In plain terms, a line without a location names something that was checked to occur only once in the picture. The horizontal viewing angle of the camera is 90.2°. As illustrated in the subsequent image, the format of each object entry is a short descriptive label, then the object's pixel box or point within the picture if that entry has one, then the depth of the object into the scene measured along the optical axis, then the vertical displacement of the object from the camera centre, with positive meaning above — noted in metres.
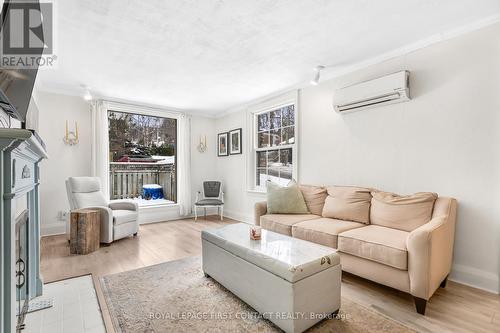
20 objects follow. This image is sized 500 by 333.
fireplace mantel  0.98 -0.14
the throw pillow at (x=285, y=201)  3.36 -0.47
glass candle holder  2.18 -0.59
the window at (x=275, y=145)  4.21 +0.39
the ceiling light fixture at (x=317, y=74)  3.24 +1.21
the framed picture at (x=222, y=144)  5.59 +0.52
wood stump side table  3.16 -0.83
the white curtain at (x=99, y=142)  4.34 +0.46
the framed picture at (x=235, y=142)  5.20 +0.54
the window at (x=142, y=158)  5.01 +0.21
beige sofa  1.87 -0.64
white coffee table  1.61 -0.79
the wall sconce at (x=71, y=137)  4.15 +0.52
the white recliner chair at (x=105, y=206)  3.50 -0.60
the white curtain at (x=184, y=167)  5.36 +0.00
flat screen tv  1.11 +0.43
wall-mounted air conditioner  2.69 +0.85
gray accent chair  5.47 -0.53
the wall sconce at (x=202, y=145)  5.74 +0.51
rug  1.72 -1.10
